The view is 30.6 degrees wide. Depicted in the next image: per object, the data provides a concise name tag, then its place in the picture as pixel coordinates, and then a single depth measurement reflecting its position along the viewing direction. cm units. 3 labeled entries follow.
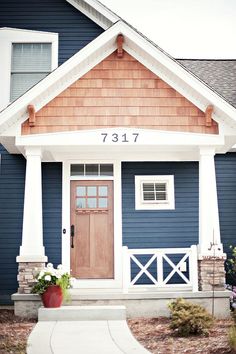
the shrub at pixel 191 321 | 649
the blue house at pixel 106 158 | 872
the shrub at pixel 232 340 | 524
